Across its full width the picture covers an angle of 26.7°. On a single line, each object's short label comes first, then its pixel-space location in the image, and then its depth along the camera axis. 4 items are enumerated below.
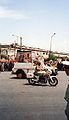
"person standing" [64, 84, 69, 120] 2.41
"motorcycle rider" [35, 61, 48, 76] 8.68
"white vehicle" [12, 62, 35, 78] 11.02
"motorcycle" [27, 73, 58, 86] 8.67
